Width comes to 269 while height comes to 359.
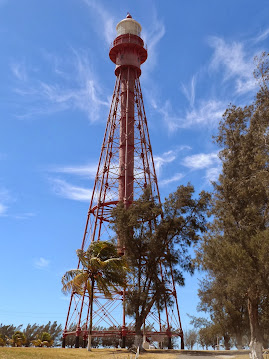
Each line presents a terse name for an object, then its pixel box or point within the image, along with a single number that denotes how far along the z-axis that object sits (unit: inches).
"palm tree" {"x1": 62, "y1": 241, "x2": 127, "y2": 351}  1127.0
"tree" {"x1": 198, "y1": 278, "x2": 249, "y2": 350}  1332.4
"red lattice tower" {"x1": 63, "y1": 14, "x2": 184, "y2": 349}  1362.0
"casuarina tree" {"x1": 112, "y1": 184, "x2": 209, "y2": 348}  1169.4
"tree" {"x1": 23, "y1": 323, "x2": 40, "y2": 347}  2672.2
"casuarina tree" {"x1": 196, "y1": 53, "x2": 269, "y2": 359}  801.6
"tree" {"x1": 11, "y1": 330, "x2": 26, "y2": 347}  1995.8
